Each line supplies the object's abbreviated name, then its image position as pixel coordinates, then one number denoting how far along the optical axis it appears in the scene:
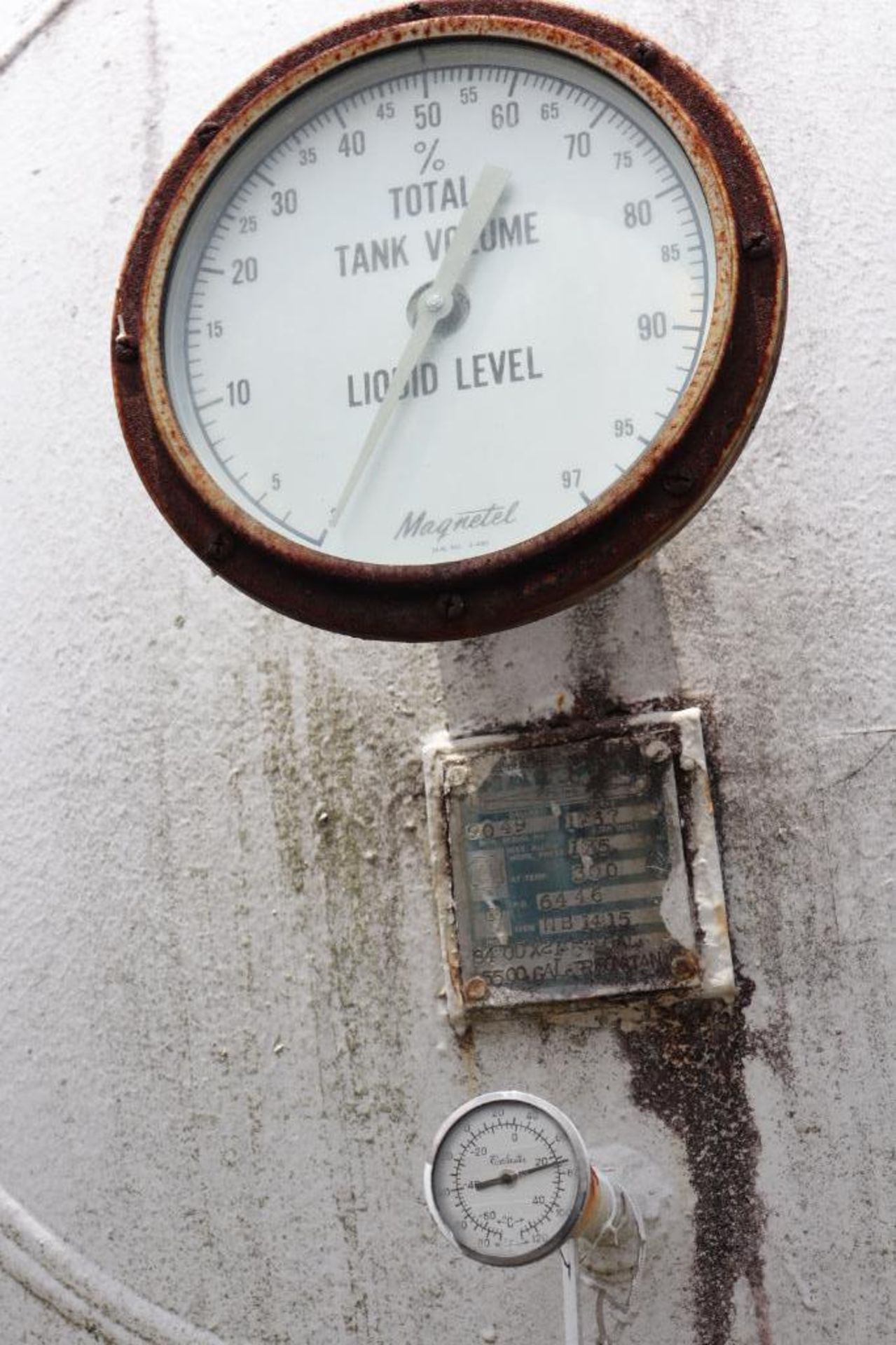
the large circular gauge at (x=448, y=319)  1.24
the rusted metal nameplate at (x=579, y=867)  1.36
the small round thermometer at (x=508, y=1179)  1.14
